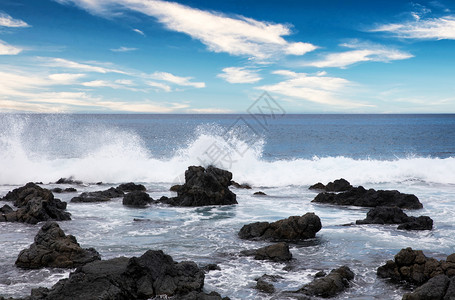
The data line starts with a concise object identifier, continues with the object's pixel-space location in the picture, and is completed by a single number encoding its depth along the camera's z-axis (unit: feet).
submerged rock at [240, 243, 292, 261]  41.48
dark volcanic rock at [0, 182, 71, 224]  58.03
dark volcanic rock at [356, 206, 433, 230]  54.62
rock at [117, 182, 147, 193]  87.06
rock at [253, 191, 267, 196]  84.38
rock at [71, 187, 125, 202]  75.10
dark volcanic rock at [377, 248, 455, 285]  35.22
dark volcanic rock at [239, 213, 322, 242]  49.75
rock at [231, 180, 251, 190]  94.70
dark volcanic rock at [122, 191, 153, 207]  72.95
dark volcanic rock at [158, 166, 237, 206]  74.38
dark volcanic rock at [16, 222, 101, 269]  39.13
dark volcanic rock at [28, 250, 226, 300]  29.01
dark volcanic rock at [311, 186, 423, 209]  69.77
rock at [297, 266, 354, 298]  32.60
